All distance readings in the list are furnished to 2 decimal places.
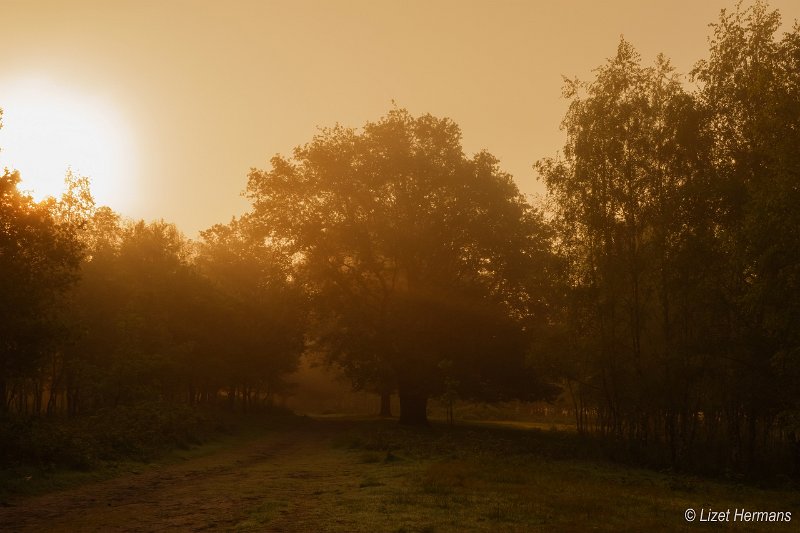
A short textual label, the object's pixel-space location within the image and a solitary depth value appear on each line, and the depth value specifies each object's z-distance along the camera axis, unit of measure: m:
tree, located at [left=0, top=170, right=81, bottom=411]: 26.55
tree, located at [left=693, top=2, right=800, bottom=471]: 24.84
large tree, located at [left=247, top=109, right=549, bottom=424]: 48.25
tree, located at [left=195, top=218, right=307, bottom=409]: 52.53
